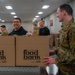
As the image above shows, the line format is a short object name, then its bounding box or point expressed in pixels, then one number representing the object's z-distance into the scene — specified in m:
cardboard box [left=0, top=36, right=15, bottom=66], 1.71
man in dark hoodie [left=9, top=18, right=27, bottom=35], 3.68
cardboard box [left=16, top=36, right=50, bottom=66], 1.72
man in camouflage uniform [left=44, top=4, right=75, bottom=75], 1.59
